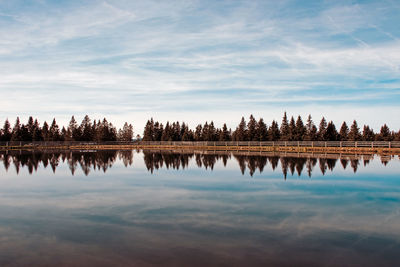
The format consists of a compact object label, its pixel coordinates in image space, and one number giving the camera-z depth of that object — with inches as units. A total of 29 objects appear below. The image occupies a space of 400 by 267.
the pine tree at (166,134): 5275.6
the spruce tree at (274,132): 4254.4
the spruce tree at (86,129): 5255.9
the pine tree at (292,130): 3976.1
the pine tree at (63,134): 5321.9
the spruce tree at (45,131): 5039.4
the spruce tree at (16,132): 4586.4
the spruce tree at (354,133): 4335.6
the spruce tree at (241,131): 4429.1
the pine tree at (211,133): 4916.3
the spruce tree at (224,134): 4792.8
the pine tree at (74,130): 5131.4
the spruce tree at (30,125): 4948.6
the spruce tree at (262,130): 4304.9
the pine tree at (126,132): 7017.7
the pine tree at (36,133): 4849.9
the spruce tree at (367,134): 4716.5
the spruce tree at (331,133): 4158.5
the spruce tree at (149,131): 5472.4
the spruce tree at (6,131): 4682.6
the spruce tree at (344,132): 4496.1
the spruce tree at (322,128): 4104.3
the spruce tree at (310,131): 3998.5
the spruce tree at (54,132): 5049.2
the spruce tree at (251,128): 4367.6
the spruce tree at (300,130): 3987.9
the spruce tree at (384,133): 5125.5
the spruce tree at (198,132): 5416.3
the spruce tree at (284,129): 4138.3
